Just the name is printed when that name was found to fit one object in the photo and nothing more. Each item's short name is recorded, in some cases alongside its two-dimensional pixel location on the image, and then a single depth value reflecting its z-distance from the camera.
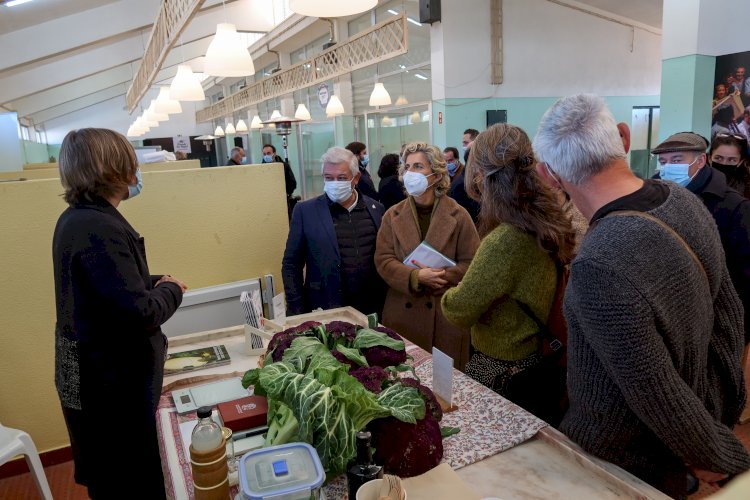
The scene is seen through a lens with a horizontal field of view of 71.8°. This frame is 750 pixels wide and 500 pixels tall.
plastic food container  0.90
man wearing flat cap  2.43
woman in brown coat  2.39
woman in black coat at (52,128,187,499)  1.54
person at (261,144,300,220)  7.40
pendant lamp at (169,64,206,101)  4.96
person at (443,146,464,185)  5.10
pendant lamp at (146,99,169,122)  8.50
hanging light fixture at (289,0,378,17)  2.39
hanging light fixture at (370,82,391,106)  6.84
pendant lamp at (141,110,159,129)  9.51
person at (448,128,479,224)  4.09
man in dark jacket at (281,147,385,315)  2.57
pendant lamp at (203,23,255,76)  3.48
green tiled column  4.34
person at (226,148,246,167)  8.15
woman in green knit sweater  1.59
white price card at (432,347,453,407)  1.45
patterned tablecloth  1.22
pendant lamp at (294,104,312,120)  8.53
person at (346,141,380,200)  5.71
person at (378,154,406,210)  5.20
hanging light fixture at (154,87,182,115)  6.50
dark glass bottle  0.98
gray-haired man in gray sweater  1.01
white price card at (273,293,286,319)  2.47
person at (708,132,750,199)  3.04
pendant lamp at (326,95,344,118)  8.20
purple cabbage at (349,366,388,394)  1.27
